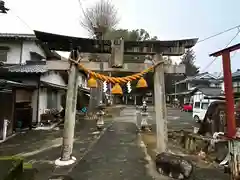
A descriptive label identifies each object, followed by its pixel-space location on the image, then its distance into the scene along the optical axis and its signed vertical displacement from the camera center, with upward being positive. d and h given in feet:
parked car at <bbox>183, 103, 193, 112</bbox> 97.18 -0.91
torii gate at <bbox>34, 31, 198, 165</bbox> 19.67 +4.93
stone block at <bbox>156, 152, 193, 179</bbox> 16.17 -5.21
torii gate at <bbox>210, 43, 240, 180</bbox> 18.03 +1.70
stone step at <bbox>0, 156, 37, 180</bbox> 11.44 -4.04
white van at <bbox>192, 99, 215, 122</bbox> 58.64 -1.02
